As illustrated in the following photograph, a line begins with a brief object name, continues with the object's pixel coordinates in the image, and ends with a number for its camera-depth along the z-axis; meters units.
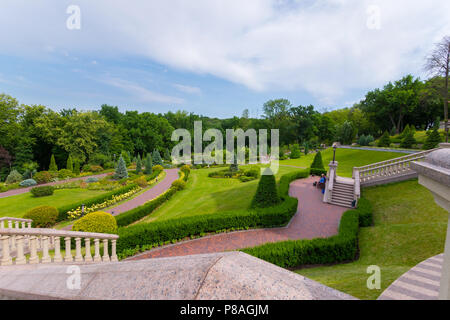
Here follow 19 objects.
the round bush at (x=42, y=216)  10.54
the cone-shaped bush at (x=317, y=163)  20.59
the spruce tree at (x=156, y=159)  37.47
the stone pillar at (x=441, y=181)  2.08
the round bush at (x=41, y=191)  17.05
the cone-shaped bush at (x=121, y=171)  26.48
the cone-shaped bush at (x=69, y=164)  30.13
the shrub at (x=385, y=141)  28.76
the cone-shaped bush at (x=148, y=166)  29.79
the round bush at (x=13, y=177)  24.17
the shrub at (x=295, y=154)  36.94
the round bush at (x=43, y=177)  23.73
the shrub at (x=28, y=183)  22.20
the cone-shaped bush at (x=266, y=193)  10.80
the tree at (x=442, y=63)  19.42
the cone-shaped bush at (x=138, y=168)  29.92
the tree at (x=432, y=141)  22.05
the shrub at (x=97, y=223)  8.15
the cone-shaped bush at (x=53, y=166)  29.53
